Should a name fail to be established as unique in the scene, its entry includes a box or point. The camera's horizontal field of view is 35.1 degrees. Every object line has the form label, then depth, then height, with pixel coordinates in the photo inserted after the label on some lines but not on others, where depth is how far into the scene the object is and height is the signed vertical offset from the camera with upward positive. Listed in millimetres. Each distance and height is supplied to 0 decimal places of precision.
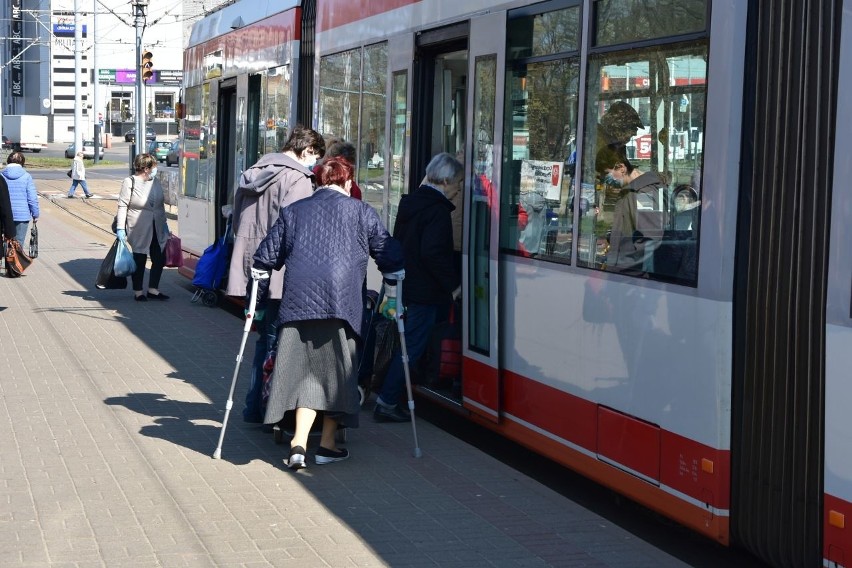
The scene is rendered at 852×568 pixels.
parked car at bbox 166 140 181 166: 58550 -126
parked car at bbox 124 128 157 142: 67844 +855
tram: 4715 -329
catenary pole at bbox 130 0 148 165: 31438 +2205
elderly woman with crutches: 7051 -696
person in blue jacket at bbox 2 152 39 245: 16594 -536
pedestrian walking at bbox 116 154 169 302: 14625 -672
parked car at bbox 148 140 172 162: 59606 +172
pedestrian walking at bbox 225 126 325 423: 8203 -248
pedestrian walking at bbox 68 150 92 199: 36656 -669
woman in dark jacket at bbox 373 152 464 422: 8023 -534
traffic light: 30891 +1962
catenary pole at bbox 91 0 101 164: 64962 +2069
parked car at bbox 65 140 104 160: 71050 +3
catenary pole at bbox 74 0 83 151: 54969 +2858
